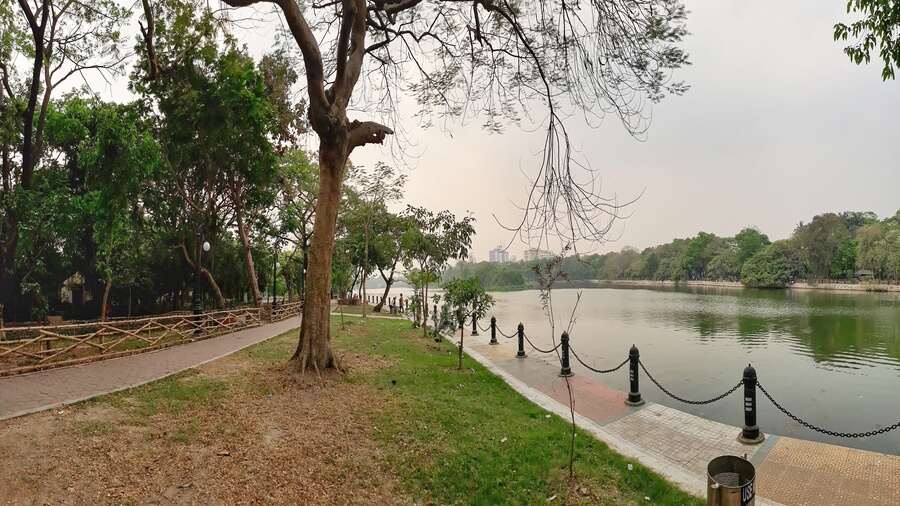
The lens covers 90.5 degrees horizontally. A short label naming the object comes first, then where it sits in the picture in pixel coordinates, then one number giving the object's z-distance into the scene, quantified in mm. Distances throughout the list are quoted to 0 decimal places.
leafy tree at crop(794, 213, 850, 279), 72312
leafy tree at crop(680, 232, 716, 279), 101838
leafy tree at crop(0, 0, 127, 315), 15164
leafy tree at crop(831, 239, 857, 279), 72000
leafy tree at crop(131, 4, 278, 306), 18234
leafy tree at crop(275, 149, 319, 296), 28297
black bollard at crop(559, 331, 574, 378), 11102
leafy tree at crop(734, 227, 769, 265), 90625
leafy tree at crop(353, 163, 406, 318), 30072
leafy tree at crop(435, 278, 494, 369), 12617
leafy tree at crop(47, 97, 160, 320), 17000
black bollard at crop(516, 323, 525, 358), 14758
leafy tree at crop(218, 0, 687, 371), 8141
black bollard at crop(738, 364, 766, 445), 7117
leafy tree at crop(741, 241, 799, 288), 76062
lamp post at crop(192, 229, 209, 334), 17277
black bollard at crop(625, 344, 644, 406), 9273
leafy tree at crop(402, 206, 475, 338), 22625
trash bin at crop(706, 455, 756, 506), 3139
